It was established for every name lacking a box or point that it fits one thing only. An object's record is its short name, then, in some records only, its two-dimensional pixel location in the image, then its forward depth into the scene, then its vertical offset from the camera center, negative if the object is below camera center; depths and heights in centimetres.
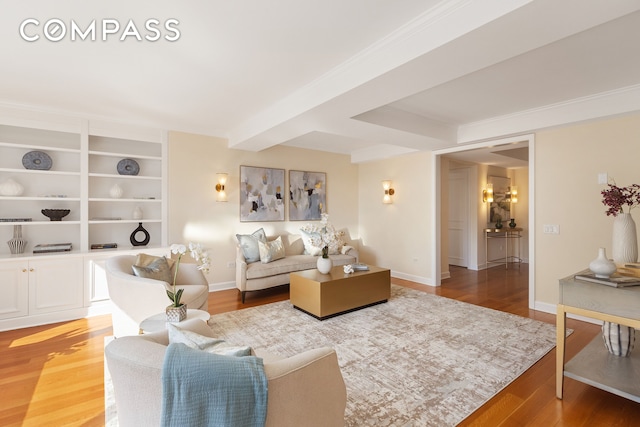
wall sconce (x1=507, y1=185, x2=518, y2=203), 762 +47
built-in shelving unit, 350 +12
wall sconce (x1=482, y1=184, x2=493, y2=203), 688 +42
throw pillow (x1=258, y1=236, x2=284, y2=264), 462 -58
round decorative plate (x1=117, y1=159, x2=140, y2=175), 439 +69
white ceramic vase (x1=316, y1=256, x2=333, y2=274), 404 -68
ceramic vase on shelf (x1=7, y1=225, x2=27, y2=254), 368 -34
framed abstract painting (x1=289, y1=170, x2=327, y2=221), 583 +37
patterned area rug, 206 -127
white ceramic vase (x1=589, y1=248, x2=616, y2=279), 202 -36
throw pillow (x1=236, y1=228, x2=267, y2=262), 463 -49
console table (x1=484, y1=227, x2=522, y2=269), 693 -60
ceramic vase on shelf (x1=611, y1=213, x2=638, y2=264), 233 -20
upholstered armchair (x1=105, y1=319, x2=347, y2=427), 107 -65
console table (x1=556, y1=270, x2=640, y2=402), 188 -81
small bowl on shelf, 382 +1
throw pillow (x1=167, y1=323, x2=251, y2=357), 119 -53
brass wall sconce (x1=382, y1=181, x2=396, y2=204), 601 +44
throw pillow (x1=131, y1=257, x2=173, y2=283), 289 -55
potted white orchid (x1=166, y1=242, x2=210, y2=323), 217 -62
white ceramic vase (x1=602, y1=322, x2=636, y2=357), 224 -93
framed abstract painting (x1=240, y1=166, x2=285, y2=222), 523 +36
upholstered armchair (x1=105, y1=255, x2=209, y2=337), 266 -76
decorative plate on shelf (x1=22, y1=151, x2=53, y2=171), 380 +68
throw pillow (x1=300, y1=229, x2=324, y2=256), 522 -52
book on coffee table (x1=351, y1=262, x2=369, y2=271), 421 -75
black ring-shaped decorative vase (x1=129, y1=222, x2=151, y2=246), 443 -35
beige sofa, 434 -80
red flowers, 236 +11
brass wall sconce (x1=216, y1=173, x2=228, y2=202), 494 +45
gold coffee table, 362 -97
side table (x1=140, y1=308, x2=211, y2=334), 214 -79
